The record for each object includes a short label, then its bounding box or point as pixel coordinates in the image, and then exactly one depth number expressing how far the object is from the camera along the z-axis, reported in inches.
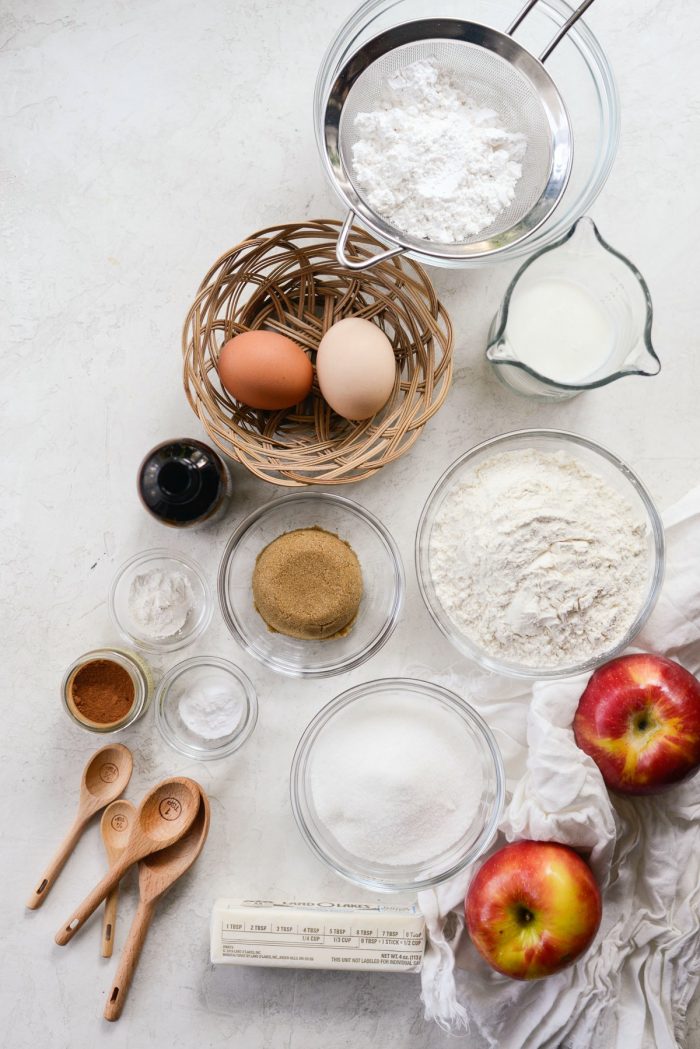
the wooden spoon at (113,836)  27.7
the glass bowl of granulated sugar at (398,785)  26.6
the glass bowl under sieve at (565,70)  26.1
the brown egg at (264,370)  25.4
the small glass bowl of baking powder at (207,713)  27.6
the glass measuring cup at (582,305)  26.4
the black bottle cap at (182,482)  26.2
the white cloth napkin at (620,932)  26.6
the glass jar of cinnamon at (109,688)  27.2
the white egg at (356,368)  25.2
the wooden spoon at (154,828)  27.2
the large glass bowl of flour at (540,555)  25.4
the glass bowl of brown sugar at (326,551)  27.3
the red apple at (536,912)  25.2
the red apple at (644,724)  25.4
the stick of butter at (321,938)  26.7
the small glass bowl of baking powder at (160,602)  27.6
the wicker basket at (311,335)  26.1
